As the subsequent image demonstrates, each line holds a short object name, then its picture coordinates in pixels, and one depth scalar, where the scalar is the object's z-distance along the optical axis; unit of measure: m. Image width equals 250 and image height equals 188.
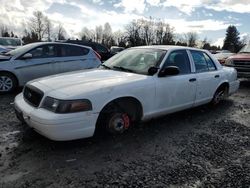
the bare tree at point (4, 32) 41.94
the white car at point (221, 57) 8.79
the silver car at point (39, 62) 5.10
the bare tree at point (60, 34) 48.94
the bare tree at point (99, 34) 54.77
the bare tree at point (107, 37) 51.25
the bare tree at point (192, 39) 59.77
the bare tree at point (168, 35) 50.44
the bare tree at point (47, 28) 49.43
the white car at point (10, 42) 12.34
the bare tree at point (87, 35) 53.85
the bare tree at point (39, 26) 47.36
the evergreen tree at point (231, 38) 59.18
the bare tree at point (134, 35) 45.71
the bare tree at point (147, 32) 50.44
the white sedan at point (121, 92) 2.55
